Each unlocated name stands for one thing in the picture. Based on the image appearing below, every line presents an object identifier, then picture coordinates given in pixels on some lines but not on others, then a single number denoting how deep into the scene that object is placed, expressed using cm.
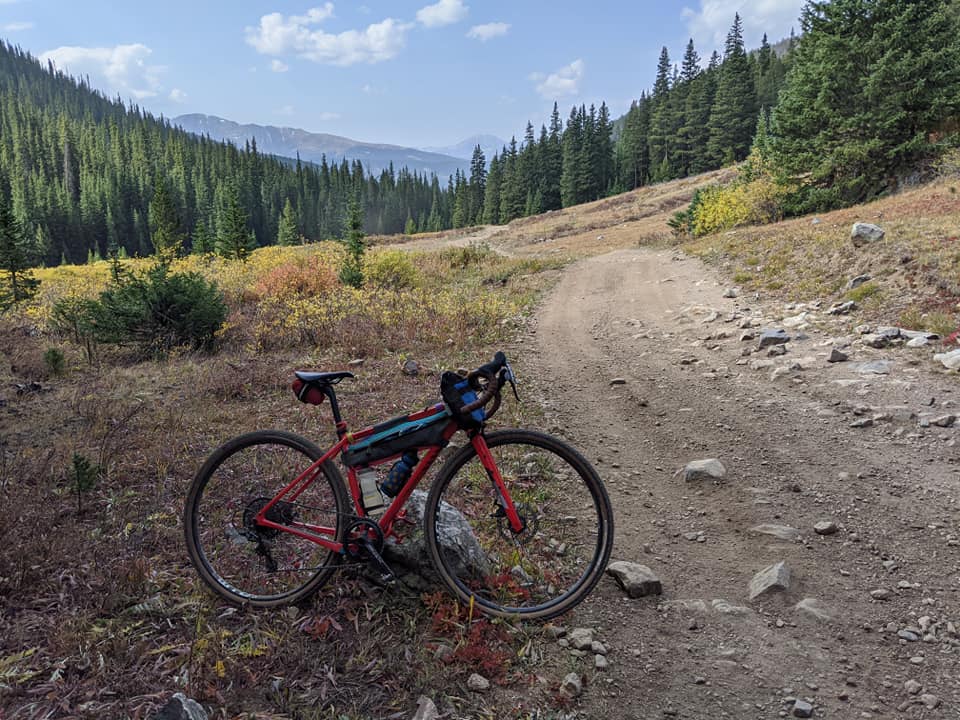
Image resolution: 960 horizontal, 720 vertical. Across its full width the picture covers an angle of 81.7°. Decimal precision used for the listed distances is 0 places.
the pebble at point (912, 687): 295
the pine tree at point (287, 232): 6183
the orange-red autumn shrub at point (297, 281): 1549
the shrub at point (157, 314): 1049
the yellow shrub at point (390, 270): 1856
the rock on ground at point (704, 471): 554
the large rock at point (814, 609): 356
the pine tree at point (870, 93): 2083
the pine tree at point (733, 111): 6881
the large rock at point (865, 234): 1253
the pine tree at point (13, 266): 1778
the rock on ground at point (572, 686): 308
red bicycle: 351
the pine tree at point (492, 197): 9076
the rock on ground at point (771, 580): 379
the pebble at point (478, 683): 306
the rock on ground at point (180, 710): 248
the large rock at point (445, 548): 363
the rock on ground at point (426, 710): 280
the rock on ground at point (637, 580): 389
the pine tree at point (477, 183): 10188
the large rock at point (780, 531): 447
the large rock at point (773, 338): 938
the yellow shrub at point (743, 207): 2345
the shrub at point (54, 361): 909
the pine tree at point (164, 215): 5905
